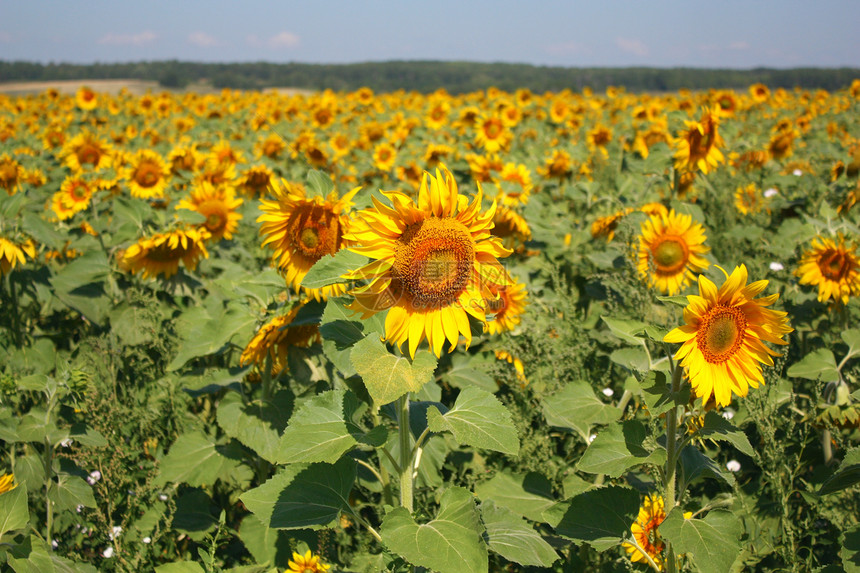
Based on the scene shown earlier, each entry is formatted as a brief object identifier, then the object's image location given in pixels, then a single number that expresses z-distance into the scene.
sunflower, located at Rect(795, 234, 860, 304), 3.14
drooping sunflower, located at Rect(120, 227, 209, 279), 3.11
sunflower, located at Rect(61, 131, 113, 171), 6.43
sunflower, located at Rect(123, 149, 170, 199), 5.43
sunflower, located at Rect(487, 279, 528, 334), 3.15
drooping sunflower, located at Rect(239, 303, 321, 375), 2.21
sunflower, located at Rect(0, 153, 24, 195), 5.25
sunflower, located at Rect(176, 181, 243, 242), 3.82
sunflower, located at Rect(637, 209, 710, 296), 3.38
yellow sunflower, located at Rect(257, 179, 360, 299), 2.21
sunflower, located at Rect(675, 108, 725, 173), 3.81
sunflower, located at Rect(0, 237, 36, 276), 3.15
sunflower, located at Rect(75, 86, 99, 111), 13.32
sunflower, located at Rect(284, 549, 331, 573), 2.09
